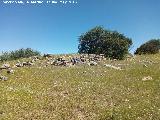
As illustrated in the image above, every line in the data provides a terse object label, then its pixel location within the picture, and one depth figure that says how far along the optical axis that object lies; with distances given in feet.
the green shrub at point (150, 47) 91.08
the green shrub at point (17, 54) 83.85
